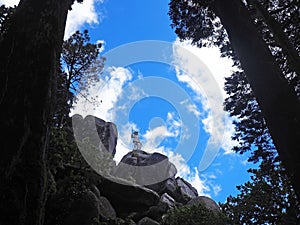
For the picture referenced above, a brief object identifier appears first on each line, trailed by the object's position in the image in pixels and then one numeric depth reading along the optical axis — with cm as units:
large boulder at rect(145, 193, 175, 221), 1434
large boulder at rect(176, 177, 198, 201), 2083
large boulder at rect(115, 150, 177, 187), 2048
